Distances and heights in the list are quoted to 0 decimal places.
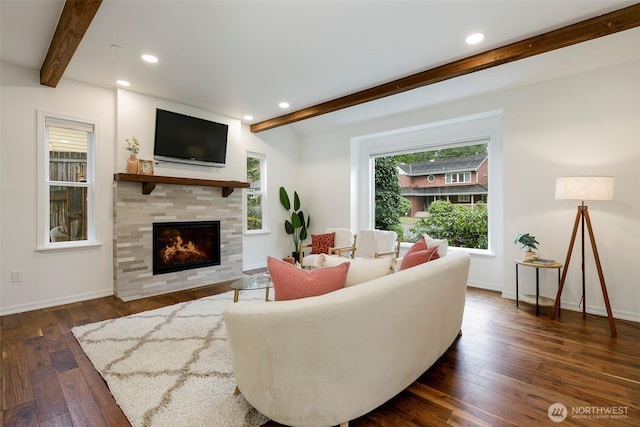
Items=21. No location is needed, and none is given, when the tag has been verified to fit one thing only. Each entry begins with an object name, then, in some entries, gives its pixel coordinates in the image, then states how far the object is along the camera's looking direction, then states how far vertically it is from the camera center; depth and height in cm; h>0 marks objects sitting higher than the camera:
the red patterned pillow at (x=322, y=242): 474 -45
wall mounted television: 421 +114
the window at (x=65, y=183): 350 +39
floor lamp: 288 +21
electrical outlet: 331 -70
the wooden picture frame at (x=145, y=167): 403 +65
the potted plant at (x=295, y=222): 606 -16
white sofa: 137 -67
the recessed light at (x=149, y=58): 308 +166
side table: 325 -78
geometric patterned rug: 169 -113
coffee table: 278 -68
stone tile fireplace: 392 -26
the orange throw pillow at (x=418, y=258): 228 -34
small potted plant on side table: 343 -32
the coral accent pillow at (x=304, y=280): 164 -37
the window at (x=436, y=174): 432 +77
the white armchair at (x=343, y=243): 453 -46
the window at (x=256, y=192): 570 +43
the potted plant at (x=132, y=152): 392 +85
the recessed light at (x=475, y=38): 268 +164
